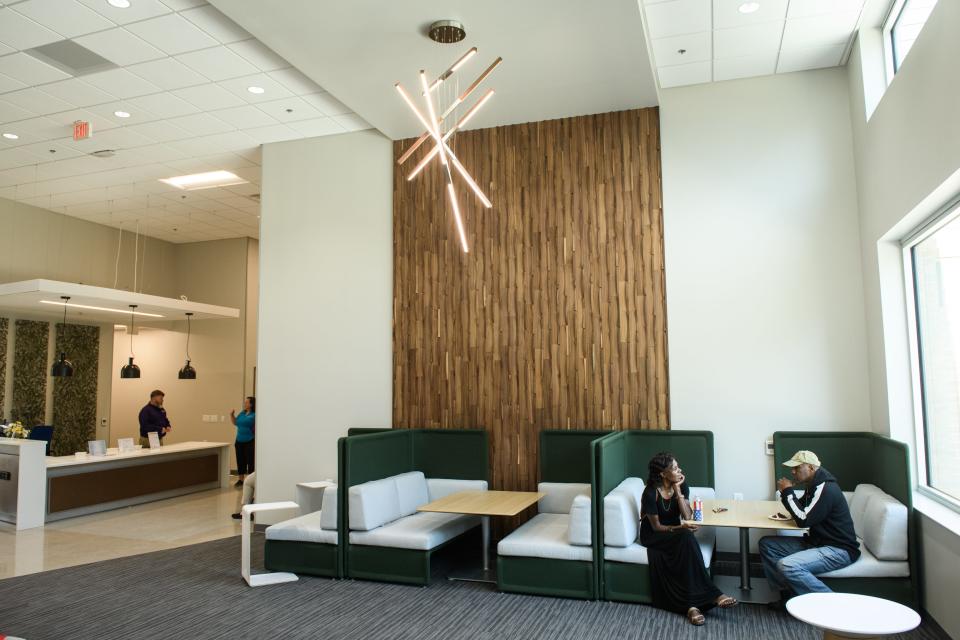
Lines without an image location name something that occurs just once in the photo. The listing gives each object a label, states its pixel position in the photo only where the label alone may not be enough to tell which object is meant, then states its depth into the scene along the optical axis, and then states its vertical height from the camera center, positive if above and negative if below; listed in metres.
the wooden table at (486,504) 5.70 -1.09
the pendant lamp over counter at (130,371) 11.16 +0.20
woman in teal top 10.46 -0.87
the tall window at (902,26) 5.01 +2.68
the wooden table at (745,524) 4.95 -1.07
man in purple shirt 10.88 -0.56
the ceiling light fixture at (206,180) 9.39 +2.83
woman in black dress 4.82 -1.24
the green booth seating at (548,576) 5.25 -1.54
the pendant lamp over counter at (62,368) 10.29 +0.24
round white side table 3.16 -1.16
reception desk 8.84 -1.37
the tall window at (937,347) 4.58 +0.20
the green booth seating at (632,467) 5.16 -0.80
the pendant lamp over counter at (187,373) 11.80 +0.17
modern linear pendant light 4.58 +1.91
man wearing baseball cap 4.65 -1.14
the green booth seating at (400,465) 5.70 -0.84
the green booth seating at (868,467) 4.75 -0.75
